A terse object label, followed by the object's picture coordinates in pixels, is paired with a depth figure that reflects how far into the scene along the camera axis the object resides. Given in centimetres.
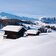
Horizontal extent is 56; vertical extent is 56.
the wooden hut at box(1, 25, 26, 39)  2758
